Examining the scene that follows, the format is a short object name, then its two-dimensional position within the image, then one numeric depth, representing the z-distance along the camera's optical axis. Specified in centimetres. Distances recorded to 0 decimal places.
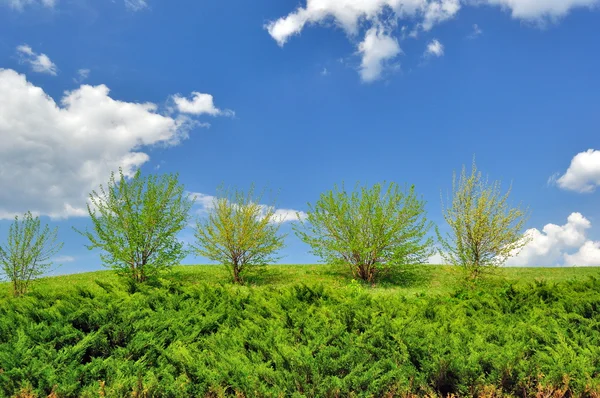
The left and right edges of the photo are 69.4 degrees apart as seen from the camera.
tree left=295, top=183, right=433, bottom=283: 2133
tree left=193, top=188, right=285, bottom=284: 2153
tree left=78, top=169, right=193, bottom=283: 1961
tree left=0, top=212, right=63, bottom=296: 1831
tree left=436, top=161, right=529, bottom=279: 1848
